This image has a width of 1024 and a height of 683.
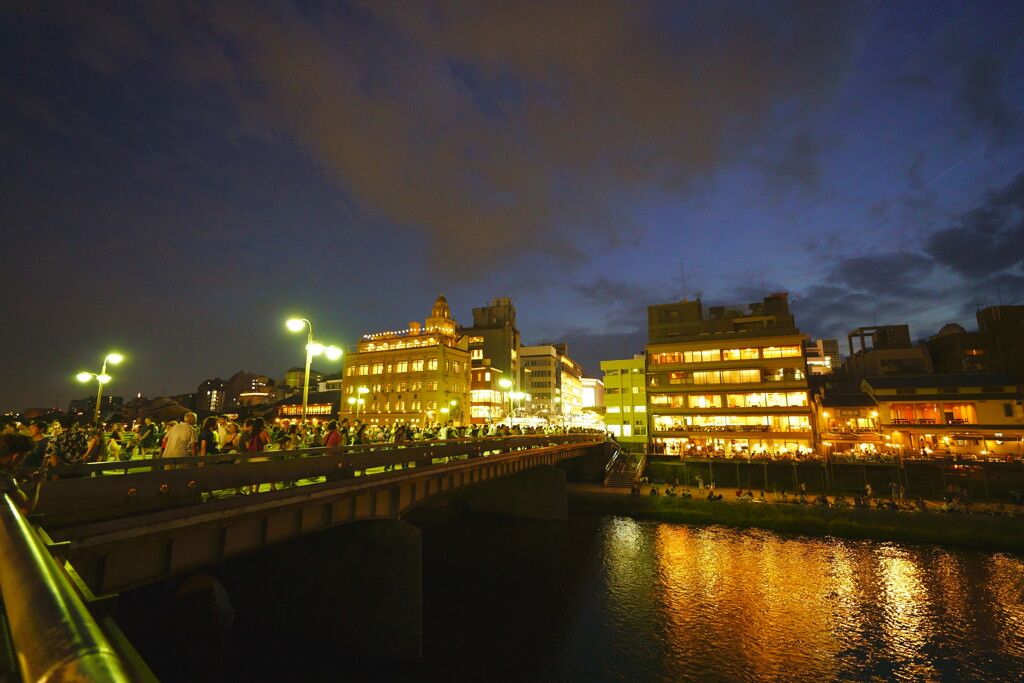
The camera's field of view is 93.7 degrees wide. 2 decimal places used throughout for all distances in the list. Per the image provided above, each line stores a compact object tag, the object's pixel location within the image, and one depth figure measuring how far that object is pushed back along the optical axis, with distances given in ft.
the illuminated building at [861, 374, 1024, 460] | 171.73
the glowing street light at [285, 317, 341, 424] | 74.79
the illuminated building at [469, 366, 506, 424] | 371.12
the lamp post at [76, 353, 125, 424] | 84.49
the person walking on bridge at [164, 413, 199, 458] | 44.16
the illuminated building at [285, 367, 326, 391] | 552.00
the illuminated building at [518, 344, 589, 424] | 463.01
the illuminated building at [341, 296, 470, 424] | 321.11
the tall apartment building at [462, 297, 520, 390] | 435.12
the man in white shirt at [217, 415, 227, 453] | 62.77
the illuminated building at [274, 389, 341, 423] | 382.83
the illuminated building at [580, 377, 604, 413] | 619.55
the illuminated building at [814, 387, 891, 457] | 187.86
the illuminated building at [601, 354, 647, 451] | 276.82
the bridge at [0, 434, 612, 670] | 31.45
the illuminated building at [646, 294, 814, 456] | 205.77
